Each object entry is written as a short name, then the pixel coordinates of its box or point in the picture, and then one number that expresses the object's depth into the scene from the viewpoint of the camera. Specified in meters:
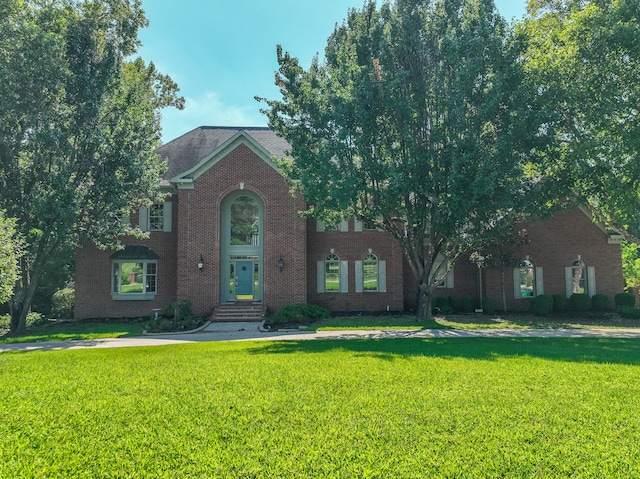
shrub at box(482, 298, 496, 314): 21.28
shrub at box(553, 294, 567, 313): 21.41
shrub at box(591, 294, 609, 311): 21.50
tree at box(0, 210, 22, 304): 10.09
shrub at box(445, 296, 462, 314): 21.61
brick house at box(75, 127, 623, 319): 19.86
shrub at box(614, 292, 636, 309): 21.34
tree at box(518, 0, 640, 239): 14.59
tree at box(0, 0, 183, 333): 15.32
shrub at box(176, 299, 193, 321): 18.71
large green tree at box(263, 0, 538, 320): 14.28
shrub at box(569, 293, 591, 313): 21.36
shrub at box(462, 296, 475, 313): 21.67
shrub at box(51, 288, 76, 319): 22.16
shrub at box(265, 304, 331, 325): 18.20
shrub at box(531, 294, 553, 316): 20.98
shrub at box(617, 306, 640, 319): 20.05
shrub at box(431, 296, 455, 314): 21.29
